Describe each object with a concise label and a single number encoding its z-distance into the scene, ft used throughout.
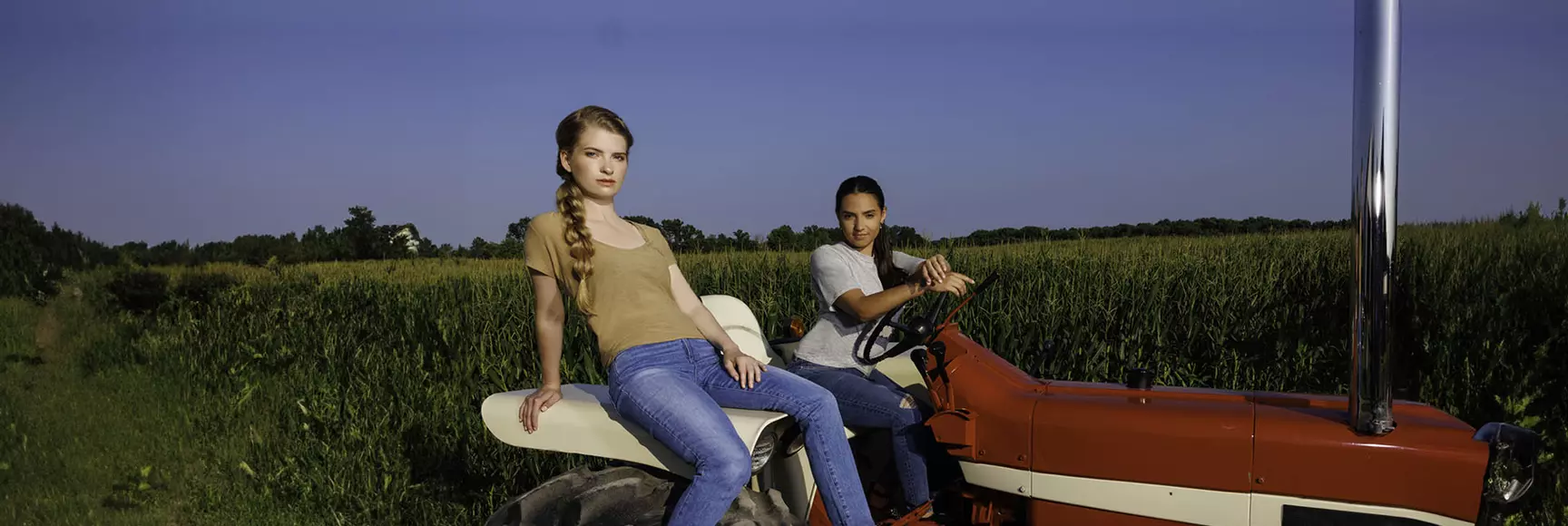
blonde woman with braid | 8.91
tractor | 7.48
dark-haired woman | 10.16
